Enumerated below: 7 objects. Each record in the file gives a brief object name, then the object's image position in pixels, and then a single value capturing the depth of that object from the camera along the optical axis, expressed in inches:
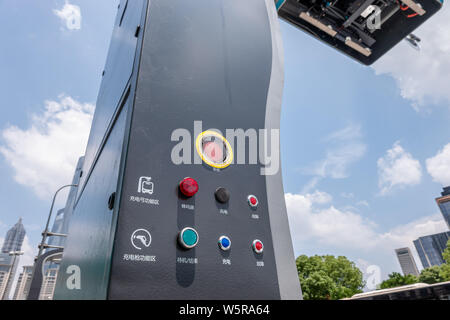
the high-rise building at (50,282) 2629.9
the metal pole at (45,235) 325.5
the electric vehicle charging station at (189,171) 25.2
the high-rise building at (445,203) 3059.3
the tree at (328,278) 708.7
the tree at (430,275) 1076.6
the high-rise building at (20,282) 2779.5
